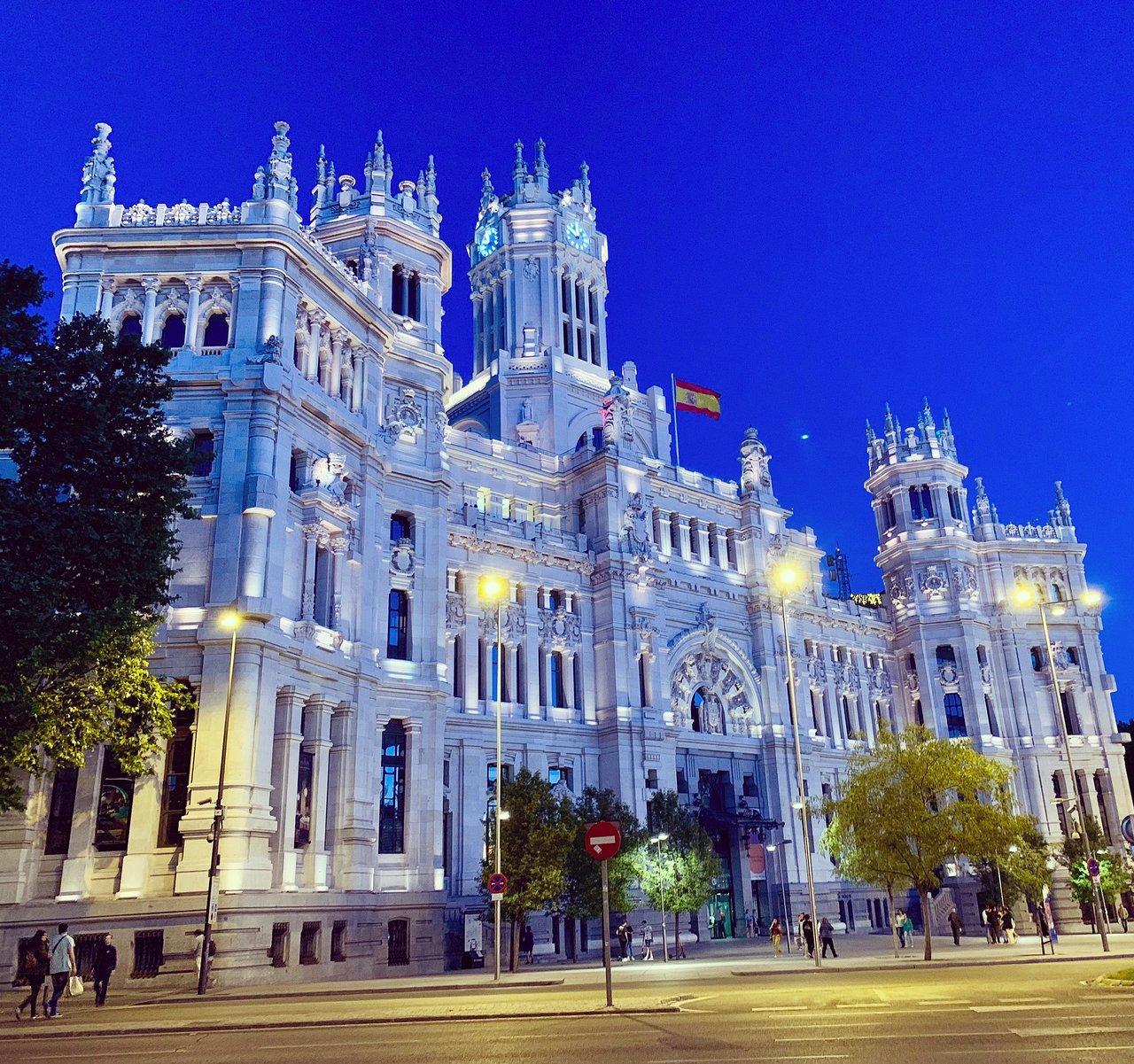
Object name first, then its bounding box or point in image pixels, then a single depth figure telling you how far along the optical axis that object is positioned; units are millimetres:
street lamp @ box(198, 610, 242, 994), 31703
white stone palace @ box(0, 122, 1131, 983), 37500
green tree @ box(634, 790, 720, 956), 50375
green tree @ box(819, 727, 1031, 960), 40844
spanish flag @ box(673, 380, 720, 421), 71375
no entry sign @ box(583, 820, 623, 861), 21766
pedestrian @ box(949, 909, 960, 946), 50478
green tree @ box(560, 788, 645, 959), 46344
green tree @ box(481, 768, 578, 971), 42438
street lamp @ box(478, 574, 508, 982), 34250
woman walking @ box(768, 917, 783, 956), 45594
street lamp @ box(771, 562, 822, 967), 38862
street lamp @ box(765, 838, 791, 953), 63500
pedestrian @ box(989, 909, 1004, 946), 49594
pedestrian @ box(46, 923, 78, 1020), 24609
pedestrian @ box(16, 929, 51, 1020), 24891
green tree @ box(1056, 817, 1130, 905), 57438
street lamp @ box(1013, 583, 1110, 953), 39344
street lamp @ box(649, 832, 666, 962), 49153
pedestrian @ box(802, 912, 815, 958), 37762
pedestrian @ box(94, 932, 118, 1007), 27938
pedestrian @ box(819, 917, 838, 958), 43375
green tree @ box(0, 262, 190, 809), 27609
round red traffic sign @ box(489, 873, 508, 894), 33906
